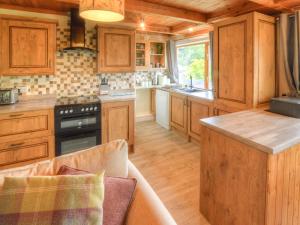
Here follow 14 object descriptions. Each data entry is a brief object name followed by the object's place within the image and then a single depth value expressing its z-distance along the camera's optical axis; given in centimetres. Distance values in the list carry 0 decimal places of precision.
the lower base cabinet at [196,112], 326
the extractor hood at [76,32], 302
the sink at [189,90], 406
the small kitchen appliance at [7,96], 258
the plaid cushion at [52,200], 83
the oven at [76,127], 275
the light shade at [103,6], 133
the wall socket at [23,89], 298
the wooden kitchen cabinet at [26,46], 261
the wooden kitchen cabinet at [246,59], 238
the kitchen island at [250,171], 140
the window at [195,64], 424
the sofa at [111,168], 98
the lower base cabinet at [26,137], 243
